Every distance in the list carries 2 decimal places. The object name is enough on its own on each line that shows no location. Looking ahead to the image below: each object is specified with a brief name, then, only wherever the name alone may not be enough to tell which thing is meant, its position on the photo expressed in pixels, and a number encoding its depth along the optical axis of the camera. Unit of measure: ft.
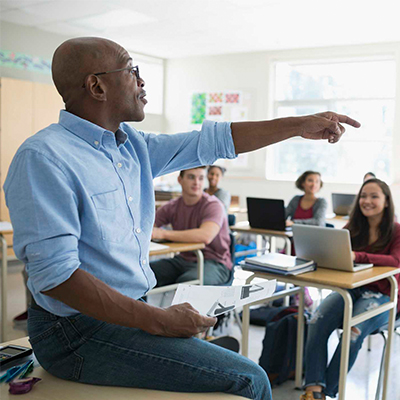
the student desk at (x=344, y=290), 7.41
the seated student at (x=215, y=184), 17.63
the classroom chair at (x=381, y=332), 8.34
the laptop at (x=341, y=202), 17.69
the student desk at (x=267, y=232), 13.20
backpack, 9.25
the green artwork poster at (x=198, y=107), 28.09
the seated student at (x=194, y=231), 10.73
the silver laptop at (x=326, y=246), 8.07
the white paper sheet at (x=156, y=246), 9.75
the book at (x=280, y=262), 7.86
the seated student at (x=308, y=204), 15.42
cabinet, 19.54
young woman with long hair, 8.24
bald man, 3.34
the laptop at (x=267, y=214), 13.70
